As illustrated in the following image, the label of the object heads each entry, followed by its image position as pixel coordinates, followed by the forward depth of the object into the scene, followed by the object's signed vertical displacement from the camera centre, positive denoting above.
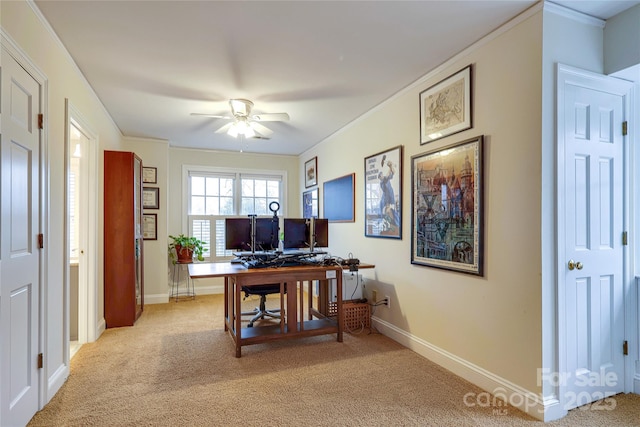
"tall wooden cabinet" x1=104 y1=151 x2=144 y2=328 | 3.81 -0.29
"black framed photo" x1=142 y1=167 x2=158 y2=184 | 5.03 +0.60
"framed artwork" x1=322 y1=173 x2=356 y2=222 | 4.29 +0.21
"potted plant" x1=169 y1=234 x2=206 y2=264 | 5.23 -0.56
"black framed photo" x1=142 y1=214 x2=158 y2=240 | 5.05 -0.20
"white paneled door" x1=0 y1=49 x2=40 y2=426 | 1.70 -0.17
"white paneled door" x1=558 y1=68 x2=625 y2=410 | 2.07 -0.20
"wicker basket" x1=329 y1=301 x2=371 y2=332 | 3.58 -1.10
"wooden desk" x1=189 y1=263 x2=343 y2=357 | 2.96 -0.80
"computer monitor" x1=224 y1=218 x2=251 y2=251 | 3.34 -0.20
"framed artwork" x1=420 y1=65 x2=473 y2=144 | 2.52 +0.87
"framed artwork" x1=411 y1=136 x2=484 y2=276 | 2.41 +0.05
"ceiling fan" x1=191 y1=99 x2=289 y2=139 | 3.40 +1.01
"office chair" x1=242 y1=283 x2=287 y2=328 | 3.68 -0.98
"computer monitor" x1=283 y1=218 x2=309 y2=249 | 3.50 -0.21
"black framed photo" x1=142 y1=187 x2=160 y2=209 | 5.05 +0.25
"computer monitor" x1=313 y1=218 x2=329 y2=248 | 3.61 -0.20
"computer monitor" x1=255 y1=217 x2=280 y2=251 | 3.41 -0.20
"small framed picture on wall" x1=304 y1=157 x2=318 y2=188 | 5.46 +0.72
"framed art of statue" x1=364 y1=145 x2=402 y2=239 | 3.31 +0.22
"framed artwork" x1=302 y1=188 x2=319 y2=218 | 5.48 +0.19
